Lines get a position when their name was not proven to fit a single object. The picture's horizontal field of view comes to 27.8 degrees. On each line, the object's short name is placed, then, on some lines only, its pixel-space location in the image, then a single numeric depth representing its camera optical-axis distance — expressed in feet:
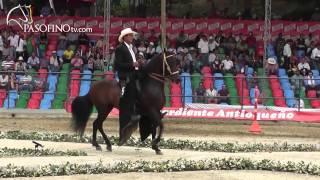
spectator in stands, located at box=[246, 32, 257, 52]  103.98
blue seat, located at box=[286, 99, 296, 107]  79.51
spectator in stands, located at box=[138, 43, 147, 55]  97.13
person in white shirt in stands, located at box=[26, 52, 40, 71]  92.38
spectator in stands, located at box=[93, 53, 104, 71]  91.76
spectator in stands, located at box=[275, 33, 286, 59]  102.36
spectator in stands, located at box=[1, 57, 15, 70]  89.73
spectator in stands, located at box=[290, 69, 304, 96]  79.95
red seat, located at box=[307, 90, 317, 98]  79.56
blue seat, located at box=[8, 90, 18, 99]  80.79
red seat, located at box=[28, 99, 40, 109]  81.10
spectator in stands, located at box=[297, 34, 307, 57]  102.01
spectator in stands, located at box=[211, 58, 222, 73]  93.44
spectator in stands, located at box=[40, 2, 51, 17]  105.81
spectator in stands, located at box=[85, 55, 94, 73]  91.25
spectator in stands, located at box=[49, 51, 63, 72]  92.38
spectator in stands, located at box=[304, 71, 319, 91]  79.82
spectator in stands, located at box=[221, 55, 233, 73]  93.35
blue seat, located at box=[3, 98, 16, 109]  80.89
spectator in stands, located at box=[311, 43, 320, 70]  98.68
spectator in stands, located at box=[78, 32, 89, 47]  100.68
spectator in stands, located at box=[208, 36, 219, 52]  100.94
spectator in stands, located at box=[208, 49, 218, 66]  97.38
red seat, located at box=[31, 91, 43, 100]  81.33
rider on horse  46.14
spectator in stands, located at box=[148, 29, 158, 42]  102.46
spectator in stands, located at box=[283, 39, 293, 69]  98.99
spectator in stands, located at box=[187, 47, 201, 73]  94.53
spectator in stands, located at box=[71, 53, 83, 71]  92.07
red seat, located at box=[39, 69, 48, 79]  81.46
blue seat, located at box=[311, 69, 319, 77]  94.16
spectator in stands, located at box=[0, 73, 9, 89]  80.69
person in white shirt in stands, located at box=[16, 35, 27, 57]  96.02
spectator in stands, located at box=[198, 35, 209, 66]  98.48
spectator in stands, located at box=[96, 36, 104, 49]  98.05
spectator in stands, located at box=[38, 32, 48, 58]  99.07
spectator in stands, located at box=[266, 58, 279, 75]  93.64
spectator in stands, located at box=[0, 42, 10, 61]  95.50
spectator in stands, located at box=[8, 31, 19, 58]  95.76
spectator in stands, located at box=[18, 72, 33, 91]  81.15
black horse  45.42
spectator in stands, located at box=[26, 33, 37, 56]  98.24
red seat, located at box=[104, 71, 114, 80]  77.68
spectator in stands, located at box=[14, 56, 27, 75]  88.53
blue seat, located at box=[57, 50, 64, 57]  97.40
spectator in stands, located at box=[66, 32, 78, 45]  101.30
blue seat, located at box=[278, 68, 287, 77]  94.02
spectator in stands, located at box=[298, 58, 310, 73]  93.21
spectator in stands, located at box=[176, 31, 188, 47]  103.71
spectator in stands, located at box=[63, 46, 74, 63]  95.91
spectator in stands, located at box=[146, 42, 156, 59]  97.04
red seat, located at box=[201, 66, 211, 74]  93.02
